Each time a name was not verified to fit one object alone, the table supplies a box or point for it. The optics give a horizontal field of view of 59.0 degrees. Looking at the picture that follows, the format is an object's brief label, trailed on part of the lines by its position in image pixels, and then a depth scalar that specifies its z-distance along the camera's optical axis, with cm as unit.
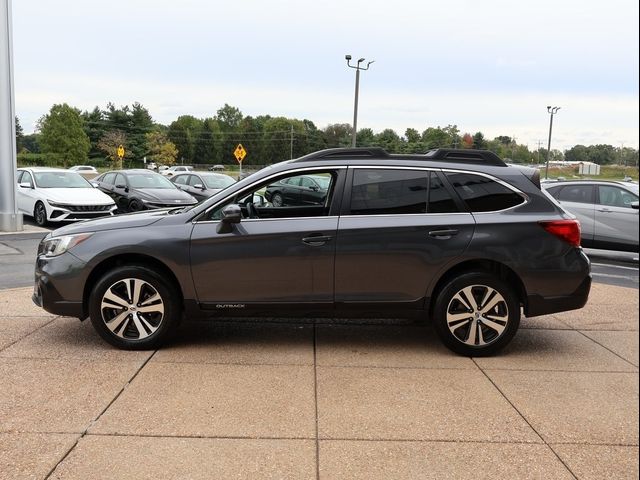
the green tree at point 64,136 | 8775
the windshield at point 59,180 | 1519
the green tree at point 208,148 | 11600
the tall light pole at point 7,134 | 1217
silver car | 976
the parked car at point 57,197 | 1409
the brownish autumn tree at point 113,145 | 9374
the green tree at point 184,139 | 11406
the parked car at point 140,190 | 1619
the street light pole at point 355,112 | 1637
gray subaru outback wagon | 465
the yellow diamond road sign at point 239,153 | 3703
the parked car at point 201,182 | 1953
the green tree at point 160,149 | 10181
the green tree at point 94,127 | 10338
